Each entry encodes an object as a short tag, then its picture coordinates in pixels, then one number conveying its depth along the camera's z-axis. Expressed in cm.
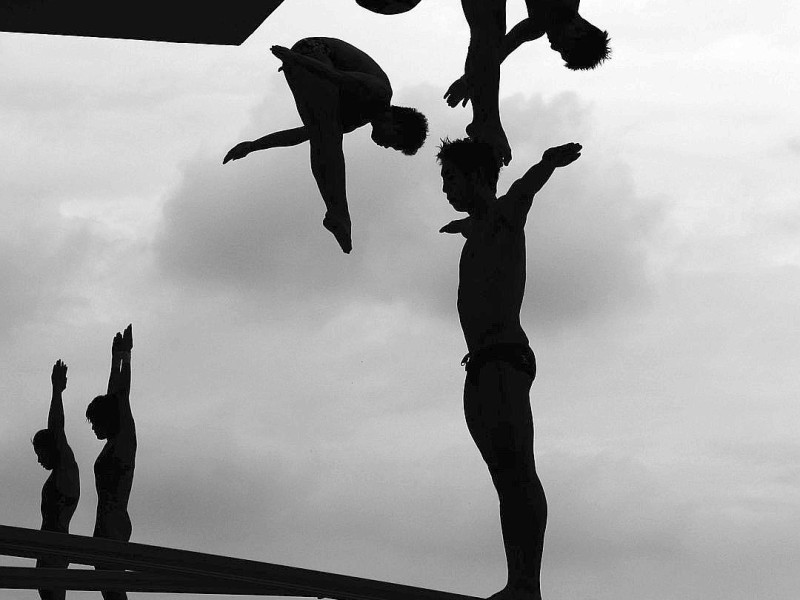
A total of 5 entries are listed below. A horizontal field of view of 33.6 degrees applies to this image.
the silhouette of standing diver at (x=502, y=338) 646
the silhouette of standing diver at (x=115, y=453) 1194
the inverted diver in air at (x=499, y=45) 731
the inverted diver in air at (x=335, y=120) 825
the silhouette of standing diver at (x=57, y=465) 1306
